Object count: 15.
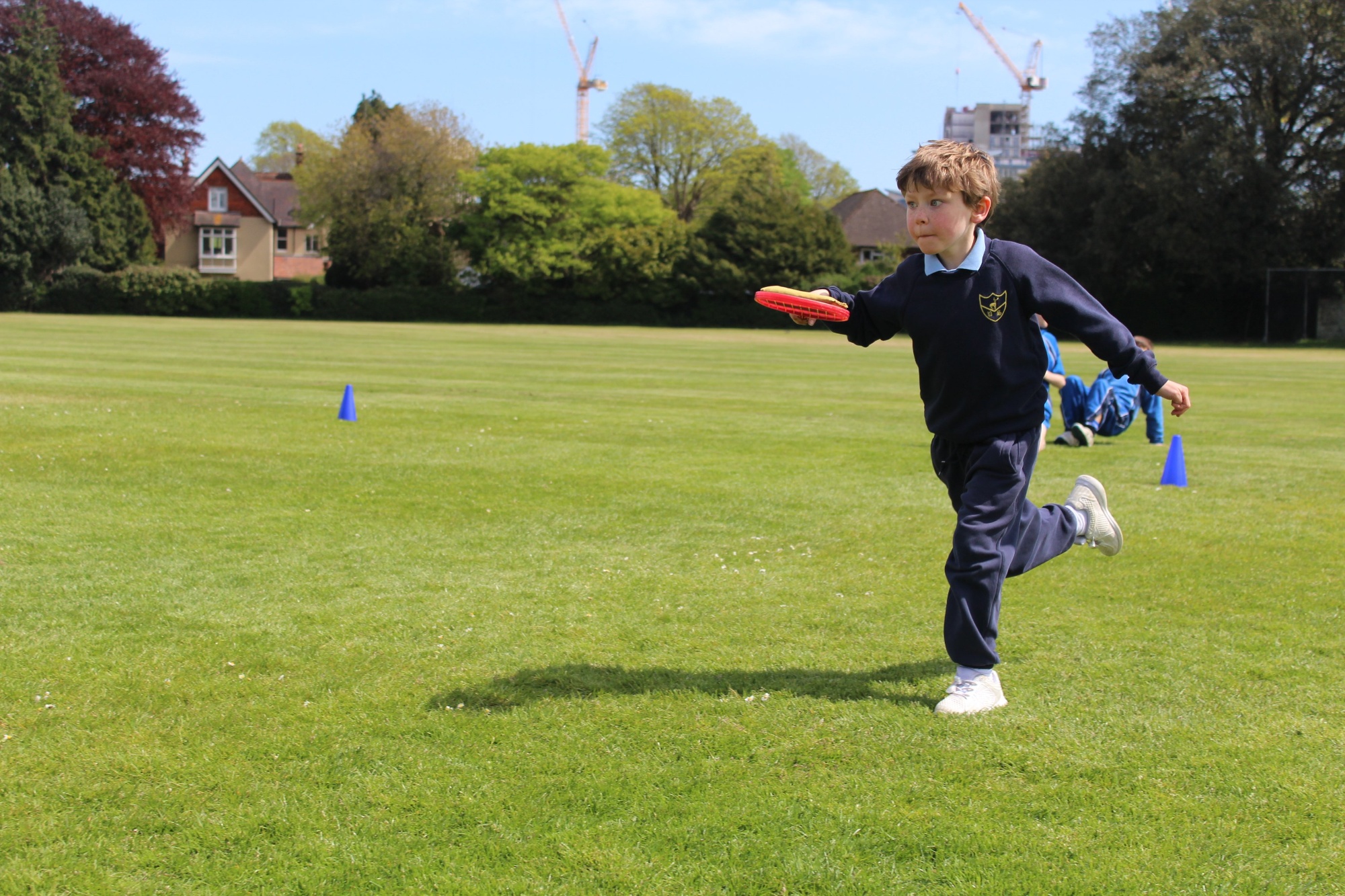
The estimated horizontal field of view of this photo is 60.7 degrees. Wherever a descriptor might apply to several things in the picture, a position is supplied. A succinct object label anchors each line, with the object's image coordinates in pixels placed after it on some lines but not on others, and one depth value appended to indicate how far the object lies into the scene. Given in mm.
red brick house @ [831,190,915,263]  98000
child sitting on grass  13930
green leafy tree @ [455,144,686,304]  71500
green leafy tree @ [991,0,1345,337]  51312
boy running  4609
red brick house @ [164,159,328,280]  93000
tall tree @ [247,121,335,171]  139250
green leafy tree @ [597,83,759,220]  88500
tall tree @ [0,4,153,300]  65875
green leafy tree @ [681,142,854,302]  69062
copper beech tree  72125
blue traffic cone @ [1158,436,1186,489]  10523
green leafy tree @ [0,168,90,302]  65125
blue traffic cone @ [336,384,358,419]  14125
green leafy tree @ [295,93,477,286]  73938
